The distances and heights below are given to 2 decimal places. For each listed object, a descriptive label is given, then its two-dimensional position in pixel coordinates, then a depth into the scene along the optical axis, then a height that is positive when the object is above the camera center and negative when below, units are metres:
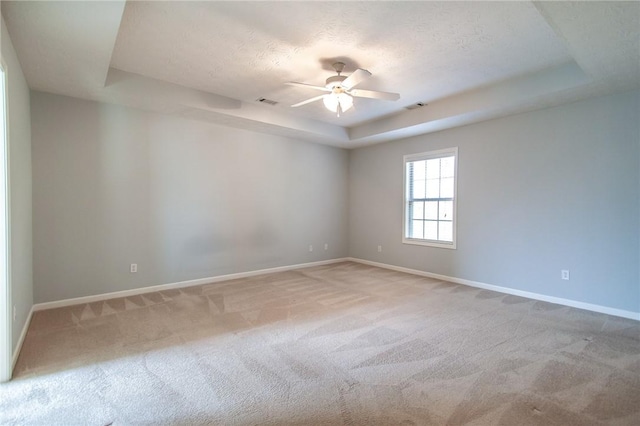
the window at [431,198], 5.15 +0.16
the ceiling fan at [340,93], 3.27 +1.25
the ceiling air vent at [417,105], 4.58 +1.56
